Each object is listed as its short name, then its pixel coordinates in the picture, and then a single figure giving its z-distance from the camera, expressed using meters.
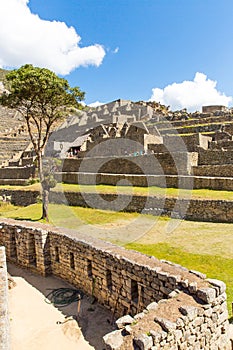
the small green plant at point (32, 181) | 28.02
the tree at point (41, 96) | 15.91
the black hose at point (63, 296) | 7.93
